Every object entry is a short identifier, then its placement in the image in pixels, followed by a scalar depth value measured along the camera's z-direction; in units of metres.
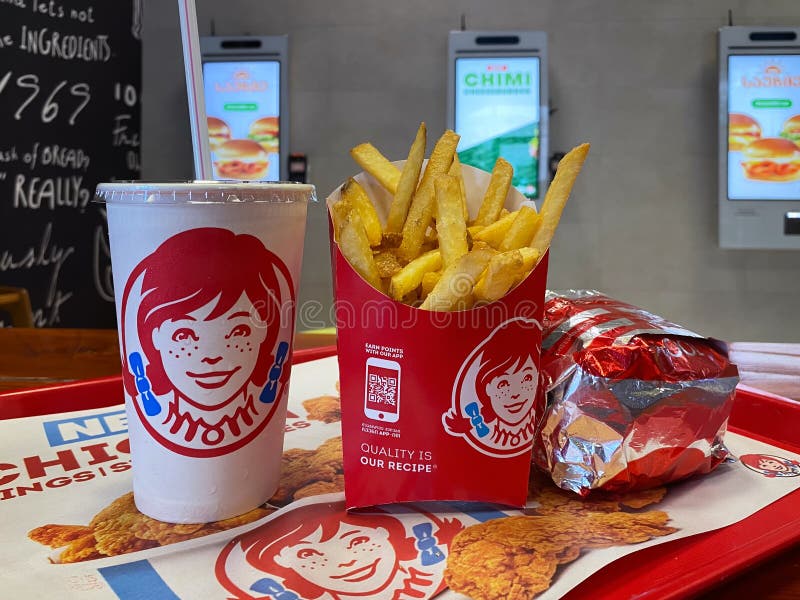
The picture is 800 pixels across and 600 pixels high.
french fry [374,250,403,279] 0.28
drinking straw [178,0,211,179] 0.28
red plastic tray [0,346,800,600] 0.21
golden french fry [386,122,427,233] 0.29
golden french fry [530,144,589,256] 0.27
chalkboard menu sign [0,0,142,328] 1.14
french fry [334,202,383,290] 0.26
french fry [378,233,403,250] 0.30
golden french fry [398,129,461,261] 0.29
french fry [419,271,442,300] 0.27
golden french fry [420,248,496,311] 0.24
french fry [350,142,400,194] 0.31
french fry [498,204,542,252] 0.27
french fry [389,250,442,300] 0.26
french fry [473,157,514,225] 0.30
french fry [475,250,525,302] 0.24
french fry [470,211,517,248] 0.29
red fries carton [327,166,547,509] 0.27
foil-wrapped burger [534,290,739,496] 0.28
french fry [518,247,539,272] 0.26
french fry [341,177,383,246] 0.29
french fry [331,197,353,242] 0.26
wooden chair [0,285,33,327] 0.92
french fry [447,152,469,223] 0.30
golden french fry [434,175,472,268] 0.26
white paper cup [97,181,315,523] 0.26
